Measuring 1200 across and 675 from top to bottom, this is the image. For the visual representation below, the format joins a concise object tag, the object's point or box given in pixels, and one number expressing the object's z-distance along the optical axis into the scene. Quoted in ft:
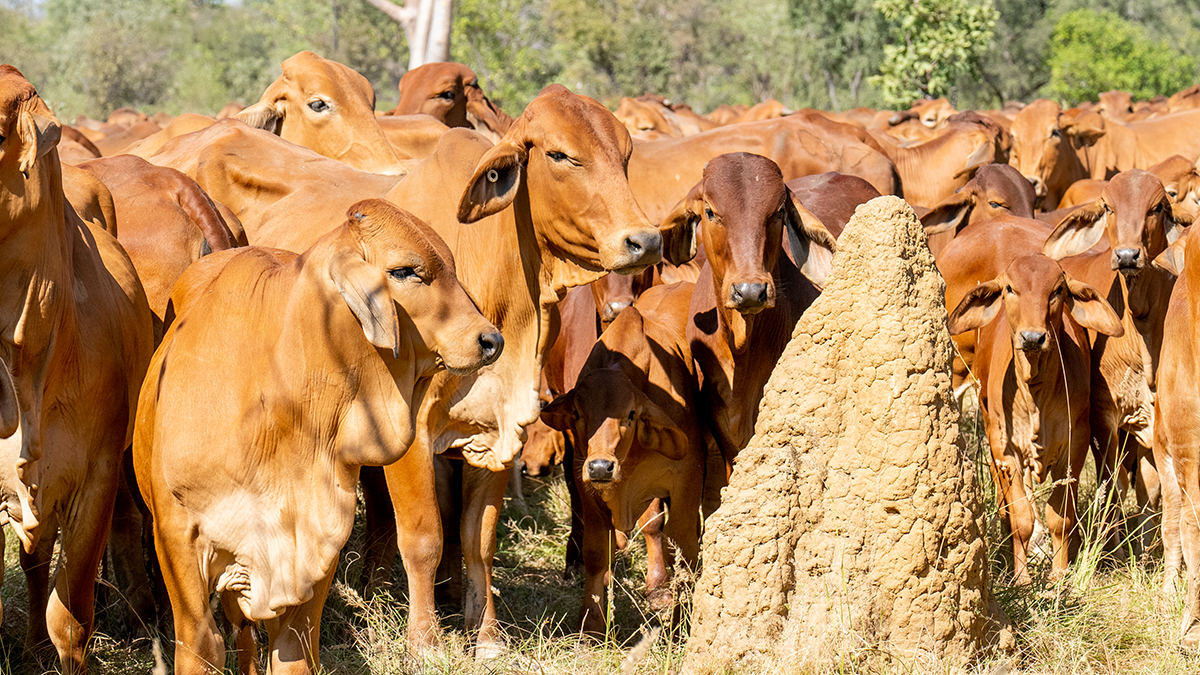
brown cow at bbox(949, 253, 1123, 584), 43.47
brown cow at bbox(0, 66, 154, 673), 28.37
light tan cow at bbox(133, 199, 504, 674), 26.94
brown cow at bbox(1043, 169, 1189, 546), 47.09
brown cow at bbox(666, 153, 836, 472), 39.42
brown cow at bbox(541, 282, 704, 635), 39.55
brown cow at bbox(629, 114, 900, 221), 70.54
